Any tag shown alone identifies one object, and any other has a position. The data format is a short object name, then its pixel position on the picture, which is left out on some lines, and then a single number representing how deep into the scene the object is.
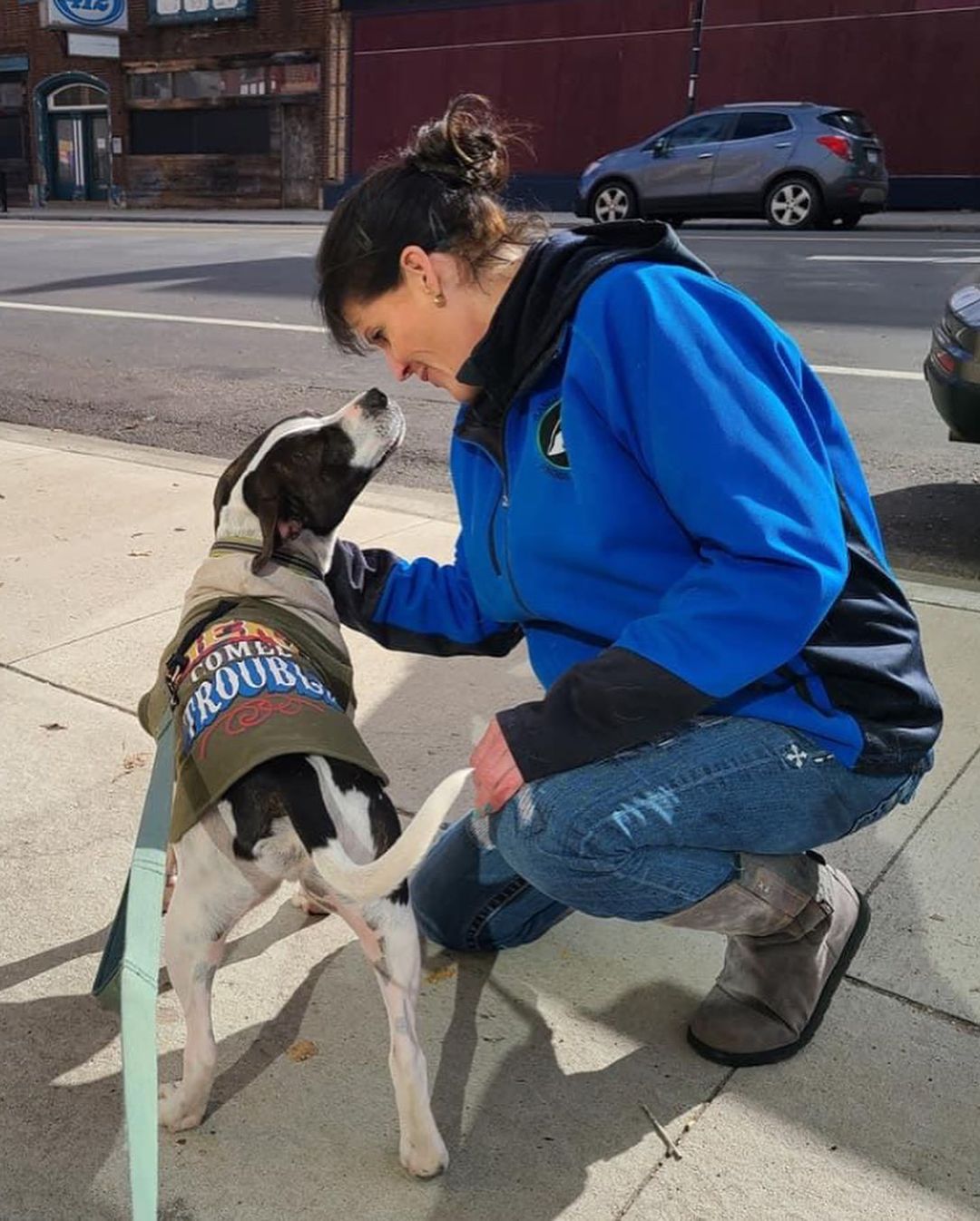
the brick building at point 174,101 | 27.97
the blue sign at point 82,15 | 30.17
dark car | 4.99
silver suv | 16.31
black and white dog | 1.89
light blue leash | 1.47
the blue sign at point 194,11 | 28.23
